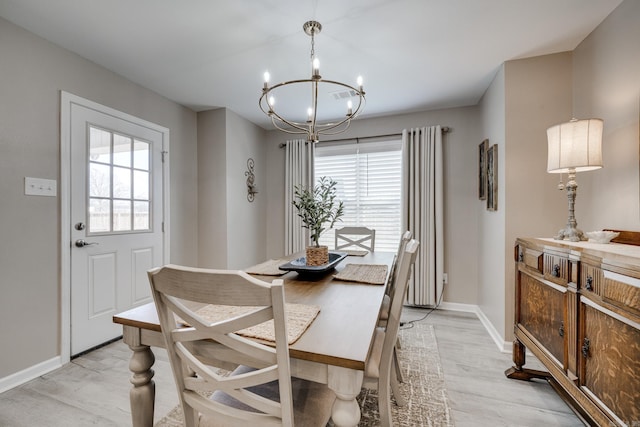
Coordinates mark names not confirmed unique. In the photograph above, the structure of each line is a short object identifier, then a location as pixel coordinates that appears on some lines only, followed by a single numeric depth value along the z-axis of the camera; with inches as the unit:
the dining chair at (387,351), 44.6
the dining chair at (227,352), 26.6
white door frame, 87.0
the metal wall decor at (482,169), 116.7
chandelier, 69.7
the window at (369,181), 149.0
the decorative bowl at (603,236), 62.0
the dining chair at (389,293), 71.7
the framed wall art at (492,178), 102.4
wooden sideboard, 39.1
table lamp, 62.3
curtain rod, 137.4
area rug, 62.4
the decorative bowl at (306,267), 67.7
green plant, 69.6
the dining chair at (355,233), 118.5
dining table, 32.7
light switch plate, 79.5
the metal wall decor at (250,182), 153.6
